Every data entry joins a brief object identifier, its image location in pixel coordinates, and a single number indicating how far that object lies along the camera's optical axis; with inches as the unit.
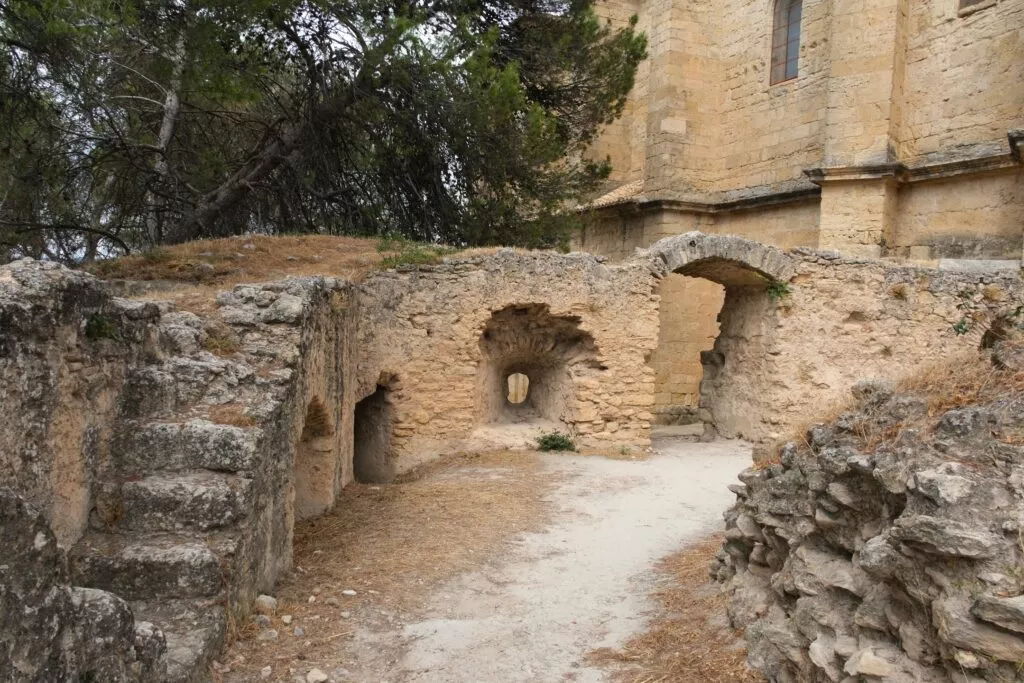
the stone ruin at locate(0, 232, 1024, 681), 122.8
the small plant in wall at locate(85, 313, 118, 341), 151.7
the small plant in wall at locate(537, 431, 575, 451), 373.1
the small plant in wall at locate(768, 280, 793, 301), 410.6
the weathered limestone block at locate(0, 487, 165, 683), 80.8
